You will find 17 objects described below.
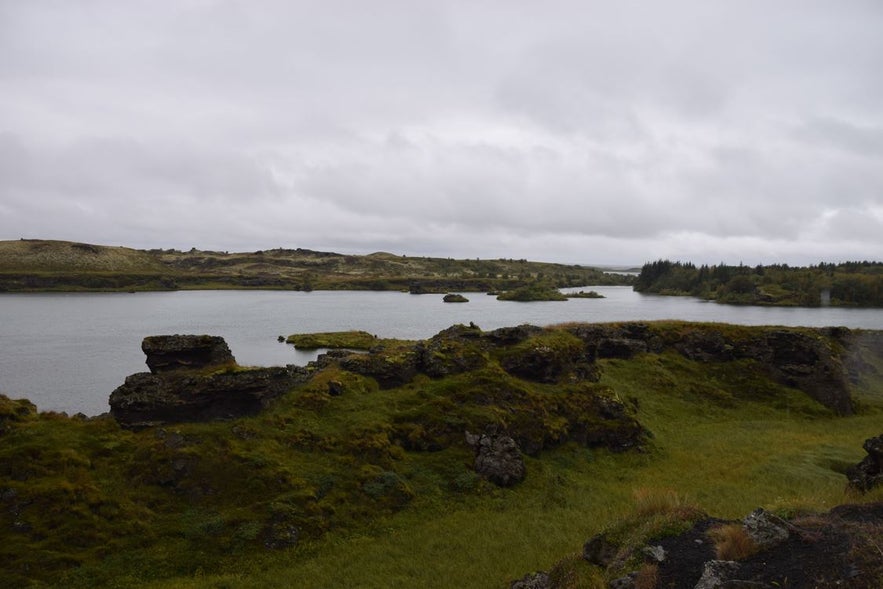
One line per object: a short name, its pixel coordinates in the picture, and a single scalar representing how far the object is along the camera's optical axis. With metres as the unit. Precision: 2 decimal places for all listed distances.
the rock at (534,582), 18.16
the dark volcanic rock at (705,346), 58.19
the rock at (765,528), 15.12
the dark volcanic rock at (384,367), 38.59
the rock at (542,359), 42.31
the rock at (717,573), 13.43
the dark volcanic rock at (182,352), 34.69
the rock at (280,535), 23.75
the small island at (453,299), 197.38
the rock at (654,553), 16.03
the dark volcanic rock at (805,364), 52.34
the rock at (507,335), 44.81
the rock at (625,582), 15.20
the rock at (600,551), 18.30
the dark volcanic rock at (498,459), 30.80
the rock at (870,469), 25.92
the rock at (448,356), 39.69
